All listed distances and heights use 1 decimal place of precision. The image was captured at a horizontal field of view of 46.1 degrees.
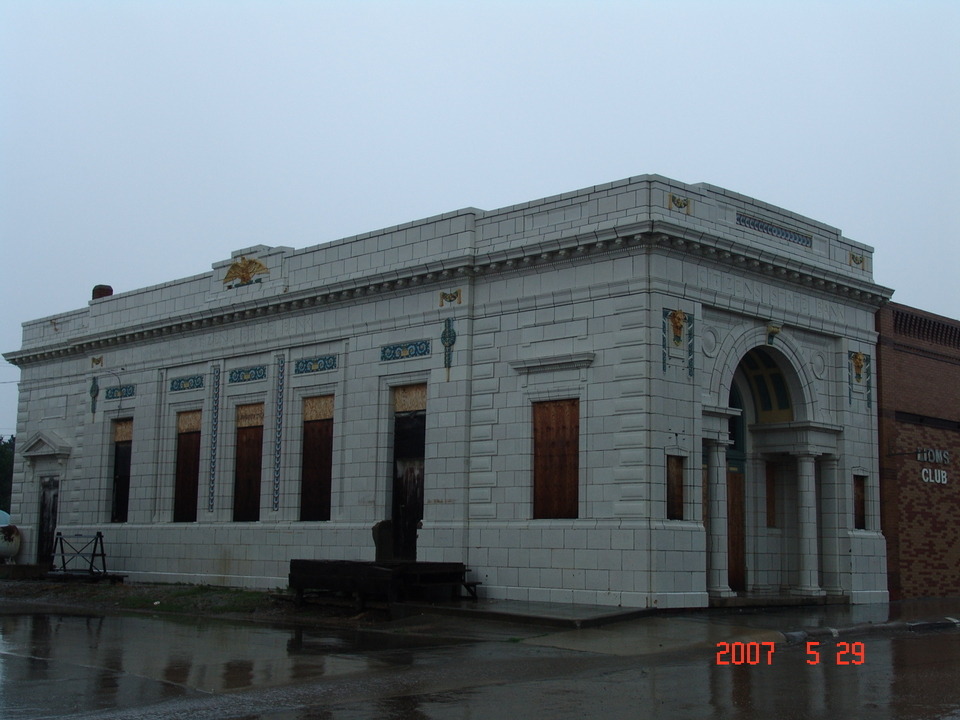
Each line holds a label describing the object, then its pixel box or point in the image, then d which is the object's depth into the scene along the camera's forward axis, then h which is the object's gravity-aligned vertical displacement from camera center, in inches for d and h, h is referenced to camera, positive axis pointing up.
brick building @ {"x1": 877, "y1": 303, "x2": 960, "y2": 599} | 1084.5 +87.3
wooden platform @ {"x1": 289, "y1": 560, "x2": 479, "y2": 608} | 842.8 -40.1
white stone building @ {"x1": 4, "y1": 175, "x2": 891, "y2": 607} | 884.0 +111.6
